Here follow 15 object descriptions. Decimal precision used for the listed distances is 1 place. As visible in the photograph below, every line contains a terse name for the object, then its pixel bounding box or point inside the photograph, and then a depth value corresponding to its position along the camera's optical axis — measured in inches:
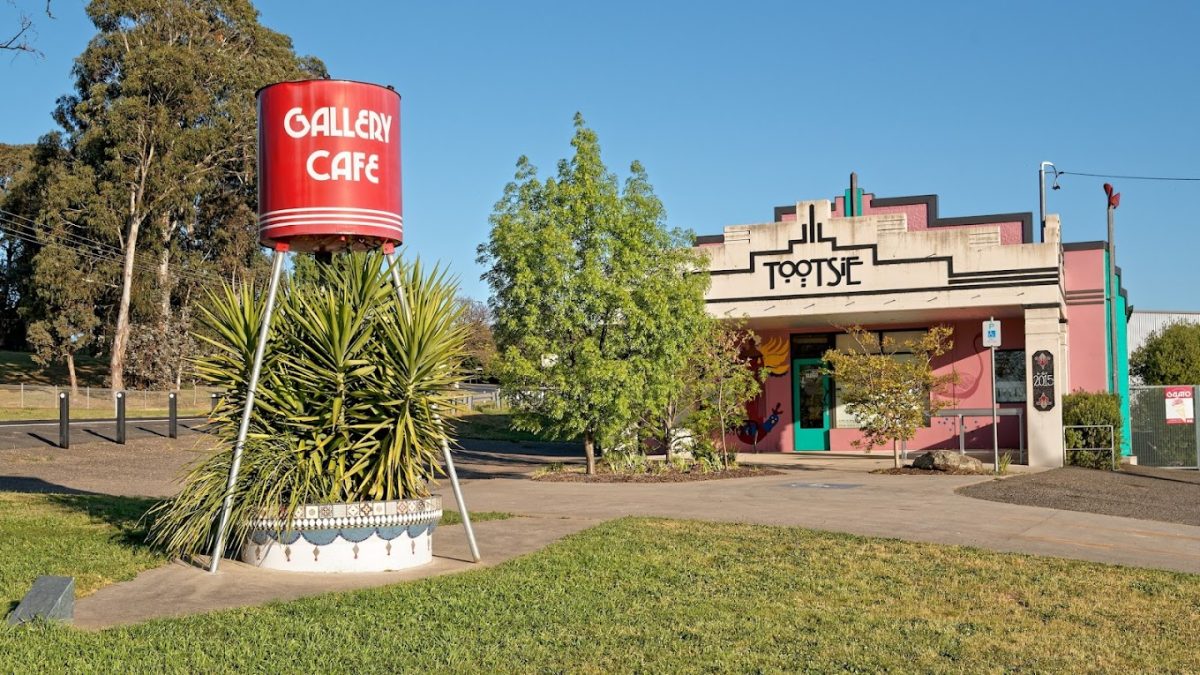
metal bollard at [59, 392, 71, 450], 899.4
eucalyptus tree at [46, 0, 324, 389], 1668.3
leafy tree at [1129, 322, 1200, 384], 1732.3
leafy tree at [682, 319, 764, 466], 863.7
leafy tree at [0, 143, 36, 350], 2049.7
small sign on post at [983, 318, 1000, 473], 827.4
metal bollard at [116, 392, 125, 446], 968.0
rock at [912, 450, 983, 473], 830.5
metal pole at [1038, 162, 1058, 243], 1182.9
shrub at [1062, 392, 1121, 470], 935.7
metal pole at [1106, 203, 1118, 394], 1083.3
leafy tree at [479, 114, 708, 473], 773.9
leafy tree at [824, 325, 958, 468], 866.8
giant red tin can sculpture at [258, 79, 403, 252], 410.0
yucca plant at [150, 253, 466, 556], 400.5
